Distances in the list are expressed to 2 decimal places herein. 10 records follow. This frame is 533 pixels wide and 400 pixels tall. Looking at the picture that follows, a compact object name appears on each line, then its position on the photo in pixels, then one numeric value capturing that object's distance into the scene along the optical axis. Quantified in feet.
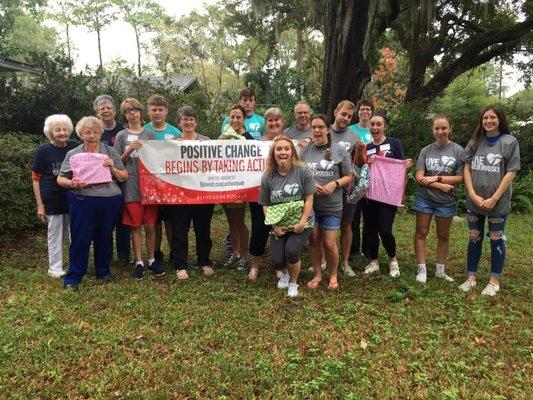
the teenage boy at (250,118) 18.33
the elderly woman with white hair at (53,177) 15.93
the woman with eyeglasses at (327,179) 15.62
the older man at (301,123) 17.22
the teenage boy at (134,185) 16.47
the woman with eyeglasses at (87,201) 15.17
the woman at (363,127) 17.79
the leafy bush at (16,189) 21.06
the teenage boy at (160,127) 16.76
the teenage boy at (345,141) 16.53
